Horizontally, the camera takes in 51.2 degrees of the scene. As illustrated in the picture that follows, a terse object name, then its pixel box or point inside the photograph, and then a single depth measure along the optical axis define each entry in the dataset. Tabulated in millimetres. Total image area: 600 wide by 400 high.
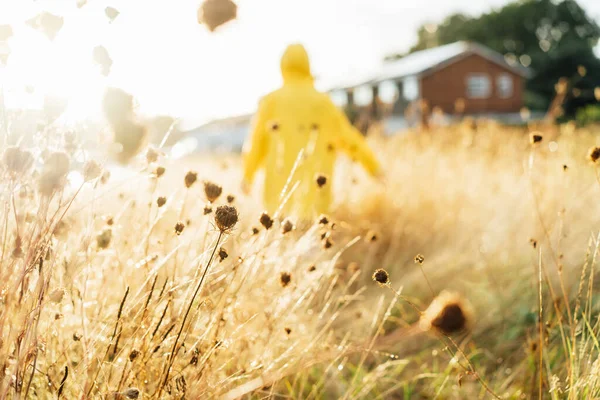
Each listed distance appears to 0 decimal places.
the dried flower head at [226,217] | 1381
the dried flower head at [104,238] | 1464
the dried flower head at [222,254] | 1648
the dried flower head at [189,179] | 1712
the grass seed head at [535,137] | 2020
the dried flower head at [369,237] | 2228
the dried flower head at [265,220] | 1743
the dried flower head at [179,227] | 1630
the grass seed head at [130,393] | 1350
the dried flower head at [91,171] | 1535
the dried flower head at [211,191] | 1626
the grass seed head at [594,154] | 1857
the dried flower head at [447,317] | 1276
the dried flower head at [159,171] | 1849
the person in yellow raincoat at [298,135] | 3965
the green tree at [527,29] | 50406
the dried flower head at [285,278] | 1856
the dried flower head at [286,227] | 1849
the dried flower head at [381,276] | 1504
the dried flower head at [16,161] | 1386
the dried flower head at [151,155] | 1858
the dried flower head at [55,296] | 1544
